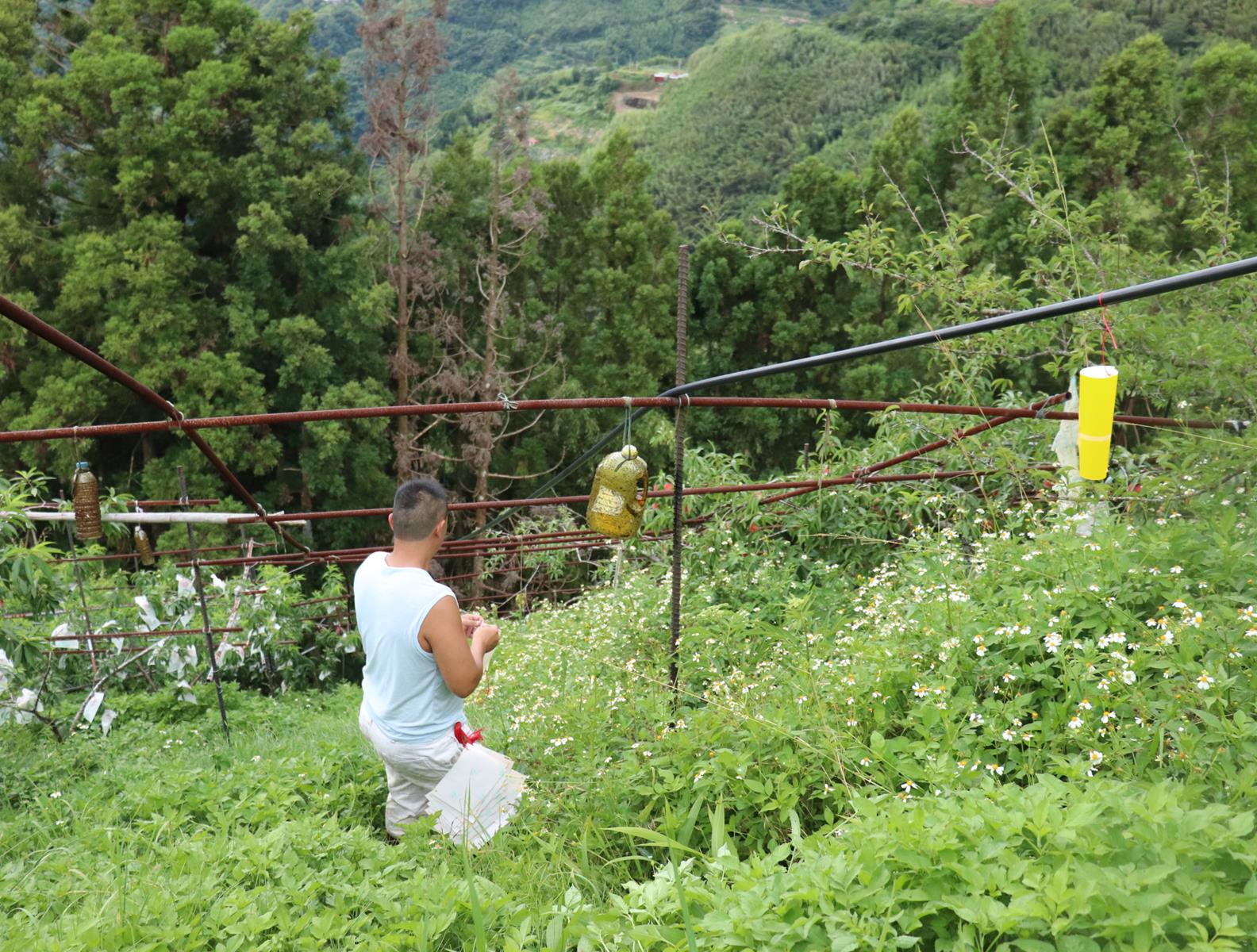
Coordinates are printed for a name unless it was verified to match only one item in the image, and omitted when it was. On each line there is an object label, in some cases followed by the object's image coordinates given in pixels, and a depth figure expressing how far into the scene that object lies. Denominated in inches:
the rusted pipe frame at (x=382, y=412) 98.3
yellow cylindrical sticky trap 83.7
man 105.6
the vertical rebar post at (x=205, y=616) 161.6
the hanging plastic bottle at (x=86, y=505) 147.8
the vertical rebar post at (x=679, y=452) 110.3
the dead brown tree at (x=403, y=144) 562.3
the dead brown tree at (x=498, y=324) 594.5
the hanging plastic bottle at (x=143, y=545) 206.2
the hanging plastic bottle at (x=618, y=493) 108.7
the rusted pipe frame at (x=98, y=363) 72.9
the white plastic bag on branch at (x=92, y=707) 206.7
